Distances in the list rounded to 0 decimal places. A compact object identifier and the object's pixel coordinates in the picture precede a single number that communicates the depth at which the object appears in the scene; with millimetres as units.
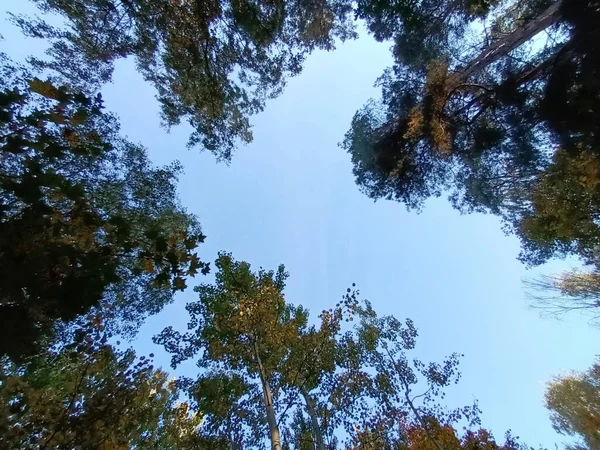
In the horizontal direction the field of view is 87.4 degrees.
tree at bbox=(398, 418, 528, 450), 9805
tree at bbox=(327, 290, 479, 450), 8898
